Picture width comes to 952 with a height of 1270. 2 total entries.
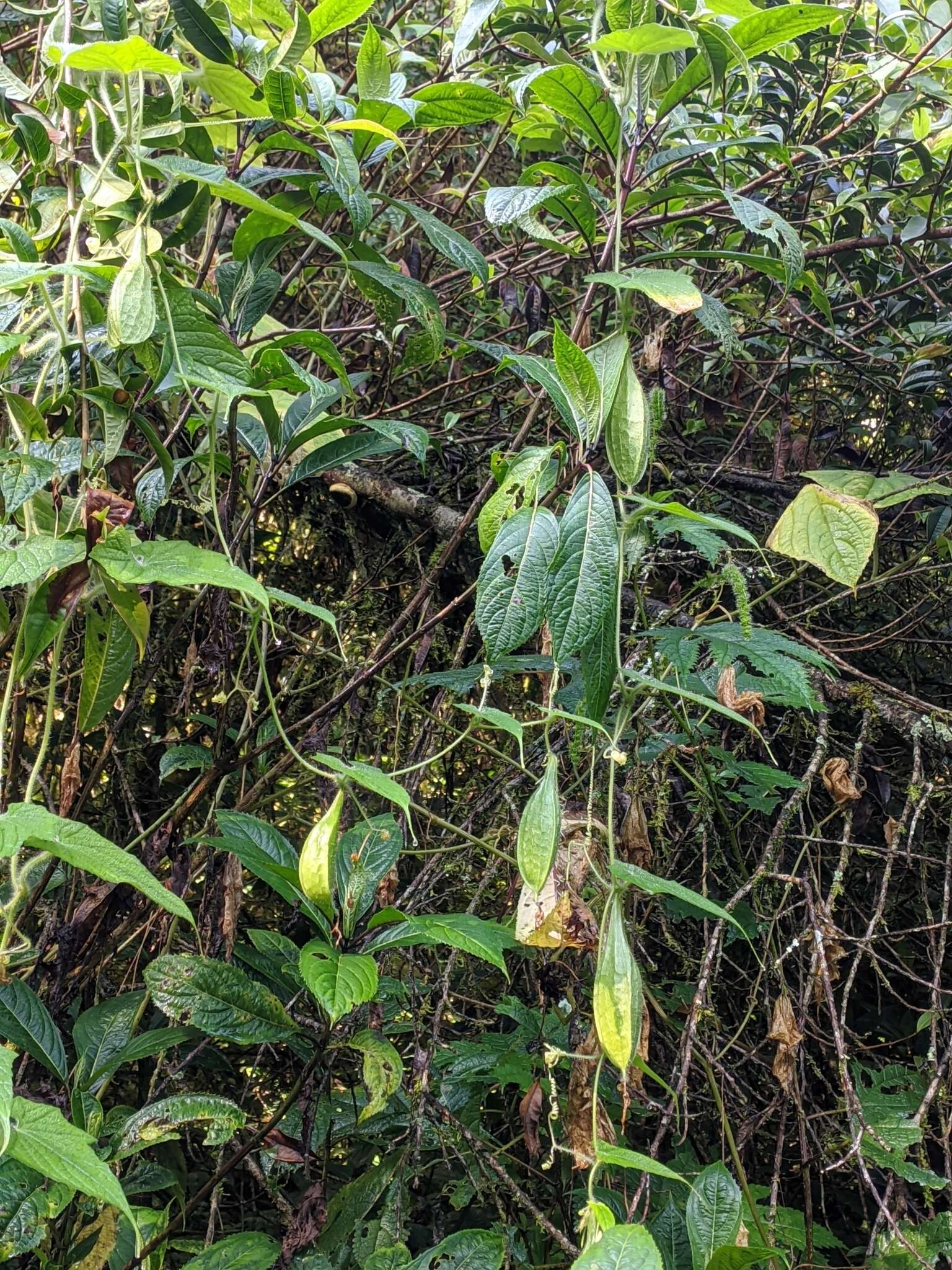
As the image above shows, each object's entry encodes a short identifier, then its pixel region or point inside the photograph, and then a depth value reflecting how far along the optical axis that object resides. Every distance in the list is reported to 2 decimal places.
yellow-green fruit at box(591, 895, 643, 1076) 0.74
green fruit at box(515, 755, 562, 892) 0.78
